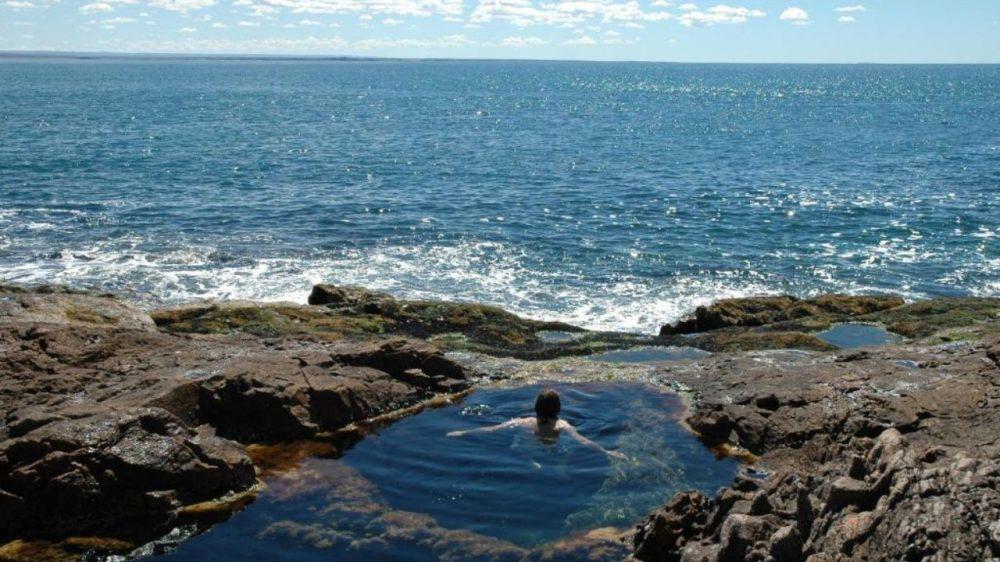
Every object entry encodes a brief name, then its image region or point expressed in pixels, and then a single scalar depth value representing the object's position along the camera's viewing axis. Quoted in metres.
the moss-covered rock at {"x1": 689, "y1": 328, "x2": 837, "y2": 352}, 25.77
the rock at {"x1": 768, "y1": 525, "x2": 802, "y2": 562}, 11.47
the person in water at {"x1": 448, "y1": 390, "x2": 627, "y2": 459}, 18.55
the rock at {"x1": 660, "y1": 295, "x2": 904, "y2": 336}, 29.92
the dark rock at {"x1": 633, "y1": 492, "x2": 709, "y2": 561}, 13.68
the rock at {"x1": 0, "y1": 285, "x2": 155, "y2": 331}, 22.61
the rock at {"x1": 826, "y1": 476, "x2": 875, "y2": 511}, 11.64
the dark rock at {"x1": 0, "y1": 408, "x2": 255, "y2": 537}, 14.55
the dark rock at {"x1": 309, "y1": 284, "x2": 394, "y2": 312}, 30.44
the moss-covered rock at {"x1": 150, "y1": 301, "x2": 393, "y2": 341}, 26.00
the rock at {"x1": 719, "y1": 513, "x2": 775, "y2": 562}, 11.96
